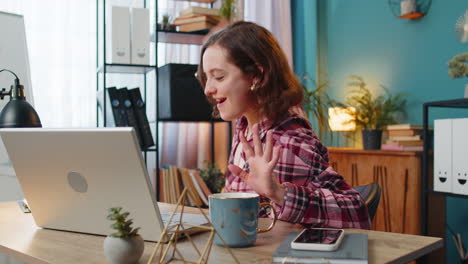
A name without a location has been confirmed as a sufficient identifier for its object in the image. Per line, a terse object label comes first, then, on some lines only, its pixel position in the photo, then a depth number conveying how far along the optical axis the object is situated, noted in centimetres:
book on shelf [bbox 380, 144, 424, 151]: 285
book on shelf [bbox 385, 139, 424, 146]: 285
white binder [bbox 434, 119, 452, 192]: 252
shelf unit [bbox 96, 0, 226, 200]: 284
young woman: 108
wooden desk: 77
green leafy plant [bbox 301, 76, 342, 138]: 350
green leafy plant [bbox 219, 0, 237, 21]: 306
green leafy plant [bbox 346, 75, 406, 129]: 322
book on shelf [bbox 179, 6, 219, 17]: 302
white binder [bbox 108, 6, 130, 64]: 276
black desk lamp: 118
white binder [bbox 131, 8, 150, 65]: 281
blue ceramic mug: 81
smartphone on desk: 75
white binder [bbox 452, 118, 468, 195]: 244
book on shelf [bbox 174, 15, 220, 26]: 303
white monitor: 227
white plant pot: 72
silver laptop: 79
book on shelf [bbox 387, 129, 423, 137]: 288
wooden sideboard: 276
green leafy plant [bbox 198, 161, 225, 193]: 292
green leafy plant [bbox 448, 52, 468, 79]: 270
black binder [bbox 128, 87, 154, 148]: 283
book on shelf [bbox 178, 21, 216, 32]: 302
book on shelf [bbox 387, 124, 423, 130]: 288
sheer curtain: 291
